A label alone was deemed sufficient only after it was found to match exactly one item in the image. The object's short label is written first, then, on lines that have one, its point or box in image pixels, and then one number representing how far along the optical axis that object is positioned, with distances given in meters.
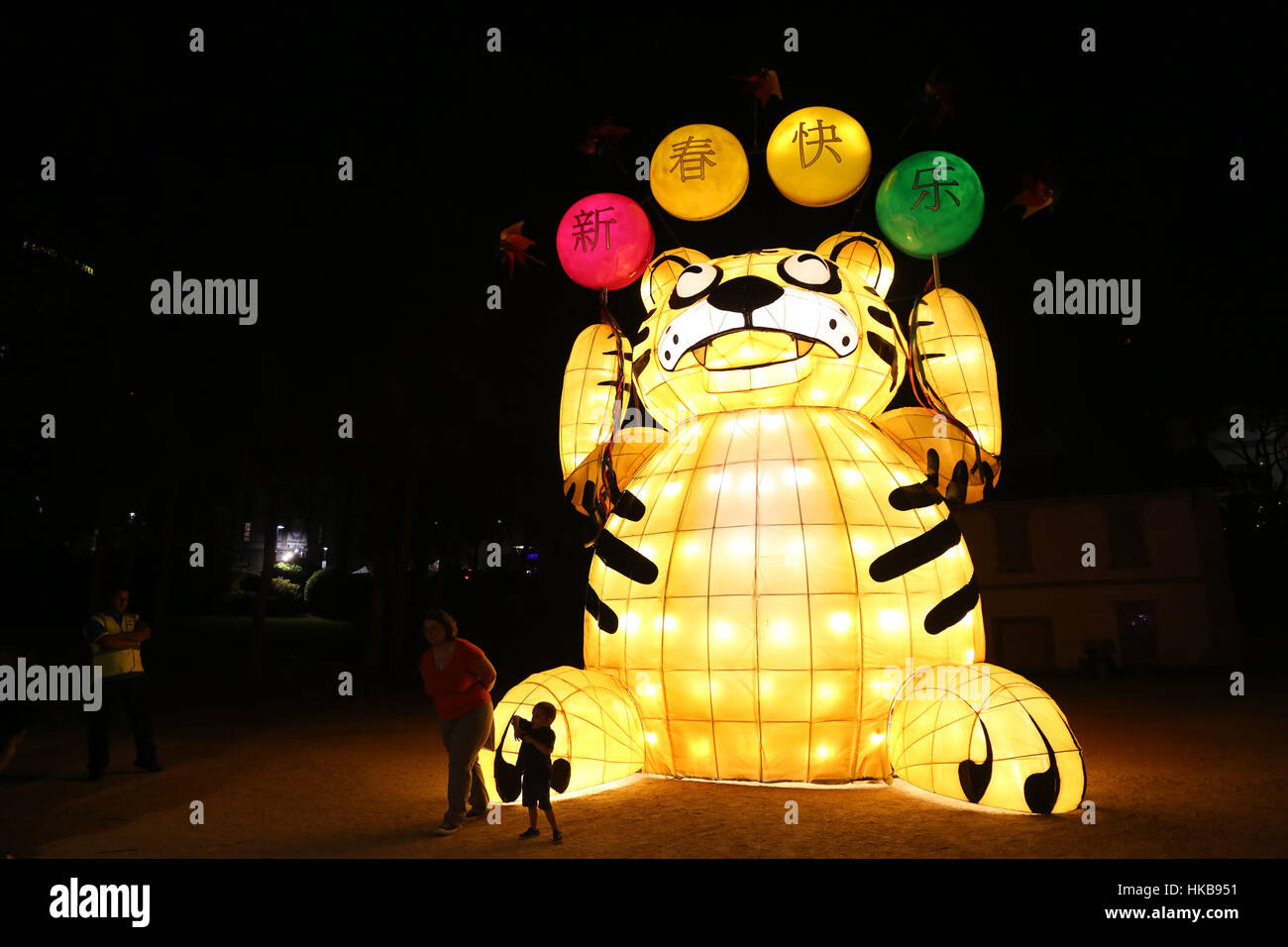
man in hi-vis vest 7.65
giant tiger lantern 6.04
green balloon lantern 6.76
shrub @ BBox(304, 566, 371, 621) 32.75
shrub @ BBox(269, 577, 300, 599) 34.78
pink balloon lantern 7.43
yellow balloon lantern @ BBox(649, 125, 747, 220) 7.37
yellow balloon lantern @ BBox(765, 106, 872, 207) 7.10
